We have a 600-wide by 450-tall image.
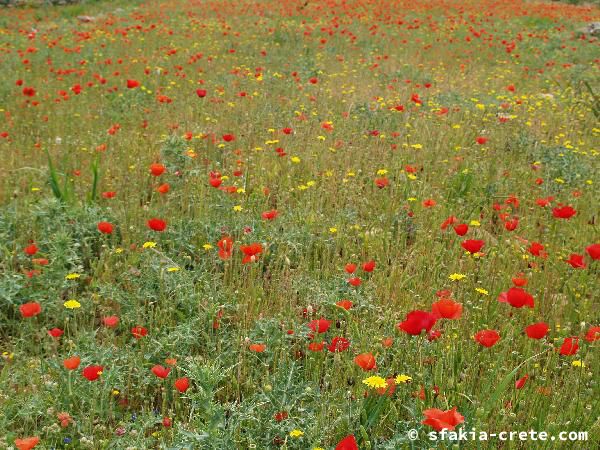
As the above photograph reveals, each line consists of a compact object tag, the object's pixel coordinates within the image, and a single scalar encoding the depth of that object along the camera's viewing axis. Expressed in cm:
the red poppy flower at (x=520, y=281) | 238
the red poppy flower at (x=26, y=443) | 176
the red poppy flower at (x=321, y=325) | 241
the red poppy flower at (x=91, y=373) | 209
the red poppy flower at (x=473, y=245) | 257
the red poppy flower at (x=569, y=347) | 221
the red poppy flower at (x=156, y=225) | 288
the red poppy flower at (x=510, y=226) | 313
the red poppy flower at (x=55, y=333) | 247
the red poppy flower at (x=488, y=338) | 203
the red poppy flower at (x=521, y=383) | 211
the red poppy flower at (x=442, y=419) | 162
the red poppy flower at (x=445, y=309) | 203
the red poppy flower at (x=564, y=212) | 297
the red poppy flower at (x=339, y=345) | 237
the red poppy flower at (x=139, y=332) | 262
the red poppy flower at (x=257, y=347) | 238
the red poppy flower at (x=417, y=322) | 195
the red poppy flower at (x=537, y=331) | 207
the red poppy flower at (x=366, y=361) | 199
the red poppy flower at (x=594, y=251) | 251
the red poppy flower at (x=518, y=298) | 218
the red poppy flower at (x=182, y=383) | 208
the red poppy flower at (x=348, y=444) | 166
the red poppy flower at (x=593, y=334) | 225
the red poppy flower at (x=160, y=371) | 225
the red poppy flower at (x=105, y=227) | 303
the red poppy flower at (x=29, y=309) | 236
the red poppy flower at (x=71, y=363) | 214
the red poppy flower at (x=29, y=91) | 522
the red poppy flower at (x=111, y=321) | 251
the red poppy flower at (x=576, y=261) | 254
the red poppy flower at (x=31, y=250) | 303
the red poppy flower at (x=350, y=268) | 272
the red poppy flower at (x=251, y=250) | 271
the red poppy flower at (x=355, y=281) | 264
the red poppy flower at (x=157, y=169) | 350
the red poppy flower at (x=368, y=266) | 278
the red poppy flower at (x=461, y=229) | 279
